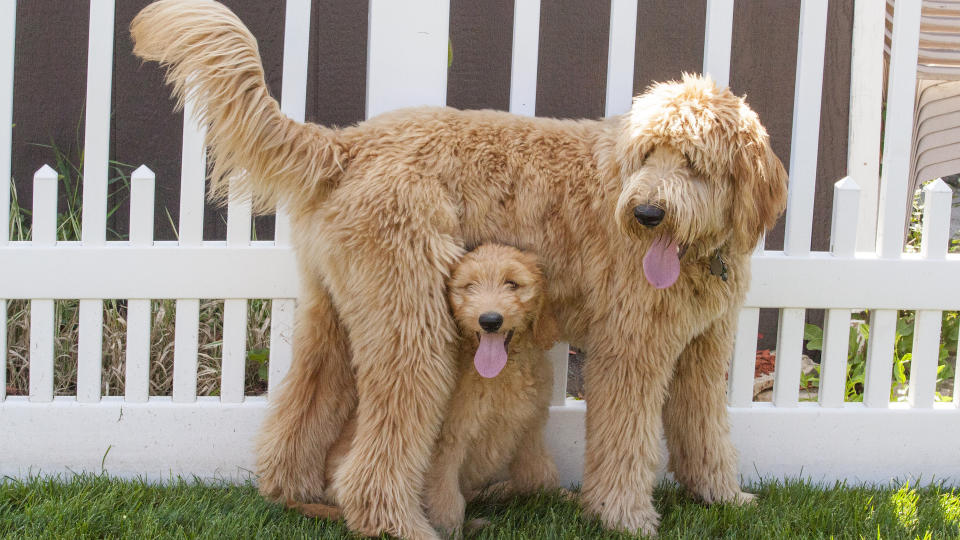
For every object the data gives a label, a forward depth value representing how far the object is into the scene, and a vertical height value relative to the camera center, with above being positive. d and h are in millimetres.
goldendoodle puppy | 2744 -546
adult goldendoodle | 2664 -39
